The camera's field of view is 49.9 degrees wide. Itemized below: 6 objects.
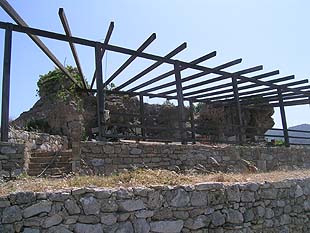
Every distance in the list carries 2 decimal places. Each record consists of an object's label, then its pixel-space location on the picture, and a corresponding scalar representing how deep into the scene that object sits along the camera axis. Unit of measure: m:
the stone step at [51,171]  7.09
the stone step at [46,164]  7.64
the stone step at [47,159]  8.00
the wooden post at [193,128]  9.54
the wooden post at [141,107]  11.39
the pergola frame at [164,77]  7.14
